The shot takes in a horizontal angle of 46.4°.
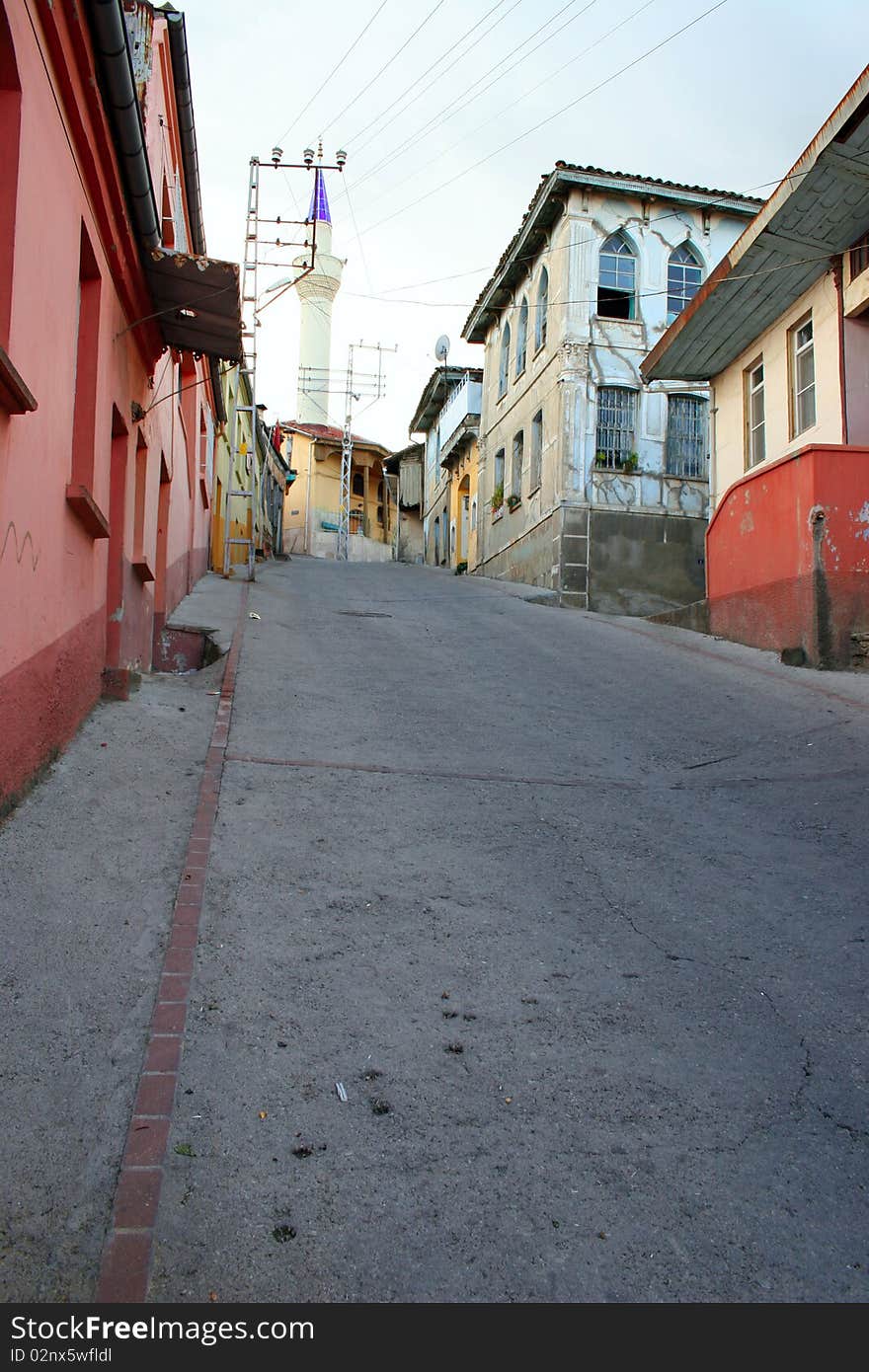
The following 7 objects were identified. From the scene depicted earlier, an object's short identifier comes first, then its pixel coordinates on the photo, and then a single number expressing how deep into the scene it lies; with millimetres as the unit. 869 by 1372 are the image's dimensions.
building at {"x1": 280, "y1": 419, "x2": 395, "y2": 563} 45906
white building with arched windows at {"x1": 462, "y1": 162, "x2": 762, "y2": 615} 19531
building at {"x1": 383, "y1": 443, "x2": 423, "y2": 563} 43281
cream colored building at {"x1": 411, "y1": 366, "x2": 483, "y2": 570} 29438
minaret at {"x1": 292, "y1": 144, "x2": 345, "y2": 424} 49688
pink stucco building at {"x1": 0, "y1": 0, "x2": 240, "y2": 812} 4672
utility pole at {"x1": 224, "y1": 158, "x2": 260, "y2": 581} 18686
